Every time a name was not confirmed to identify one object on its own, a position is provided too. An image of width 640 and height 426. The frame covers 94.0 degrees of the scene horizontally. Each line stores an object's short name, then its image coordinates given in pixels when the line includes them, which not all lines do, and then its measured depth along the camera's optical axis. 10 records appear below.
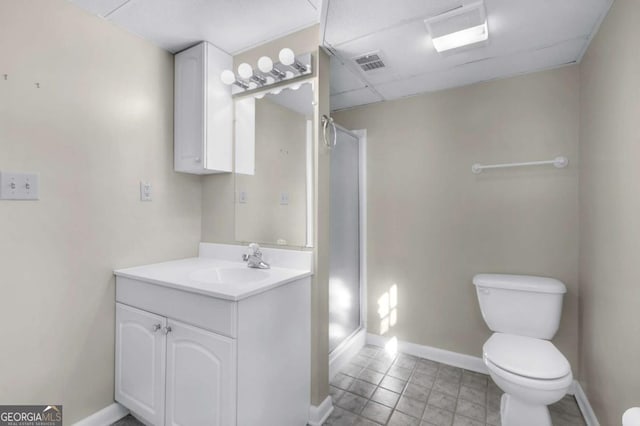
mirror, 1.77
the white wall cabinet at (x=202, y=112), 1.85
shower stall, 2.23
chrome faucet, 1.74
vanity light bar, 1.68
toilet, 1.36
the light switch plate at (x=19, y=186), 1.31
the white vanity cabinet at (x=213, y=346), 1.26
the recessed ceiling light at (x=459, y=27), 1.40
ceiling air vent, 1.81
